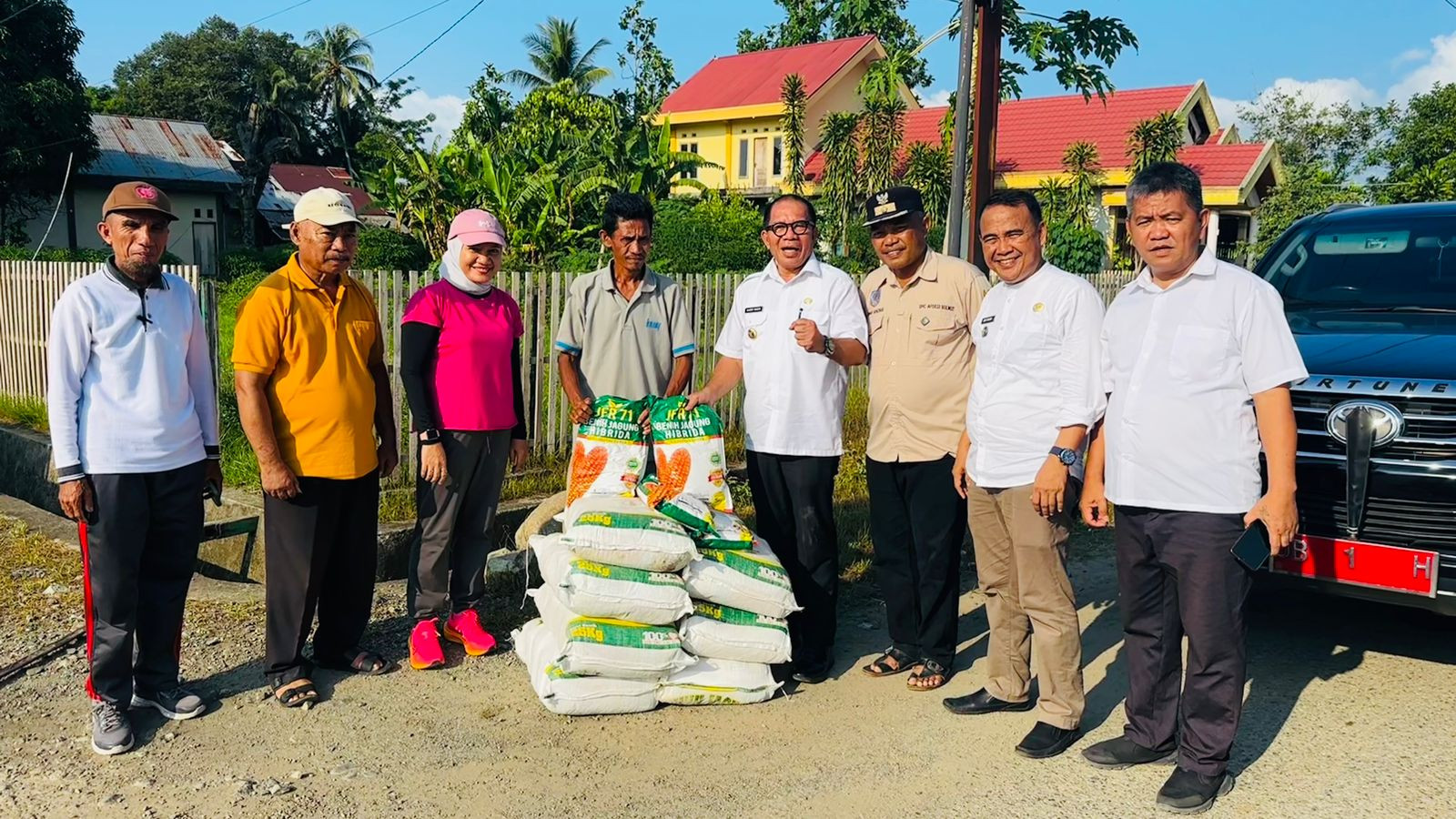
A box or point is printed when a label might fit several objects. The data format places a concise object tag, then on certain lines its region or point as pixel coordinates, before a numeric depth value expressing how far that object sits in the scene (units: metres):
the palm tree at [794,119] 28.81
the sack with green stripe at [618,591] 4.17
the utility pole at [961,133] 8.57
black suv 4.29
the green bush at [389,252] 18.97
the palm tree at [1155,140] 24.05
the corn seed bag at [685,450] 4.66
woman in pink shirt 4.66
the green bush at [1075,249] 22.27
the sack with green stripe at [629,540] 4.21
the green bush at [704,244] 15.73
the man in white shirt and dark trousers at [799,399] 4.66
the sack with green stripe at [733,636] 4.35
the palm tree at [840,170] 25.94
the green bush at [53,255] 20.75
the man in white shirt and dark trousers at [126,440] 3.90
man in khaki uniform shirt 4.53
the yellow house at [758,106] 32.66
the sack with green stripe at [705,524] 4.43
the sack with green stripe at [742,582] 4.36
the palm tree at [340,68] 53.66
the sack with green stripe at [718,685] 4.36
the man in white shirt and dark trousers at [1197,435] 3.46
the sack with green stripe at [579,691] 4.20
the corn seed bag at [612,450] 4.66
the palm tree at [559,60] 41.47
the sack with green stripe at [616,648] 4.16
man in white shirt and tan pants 3.91
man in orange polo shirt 4.18
